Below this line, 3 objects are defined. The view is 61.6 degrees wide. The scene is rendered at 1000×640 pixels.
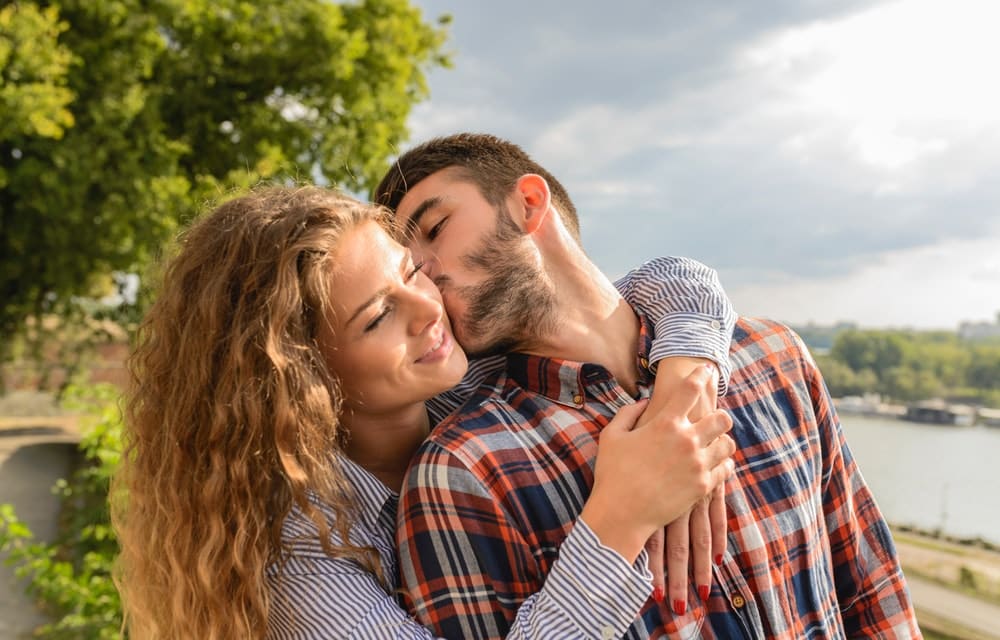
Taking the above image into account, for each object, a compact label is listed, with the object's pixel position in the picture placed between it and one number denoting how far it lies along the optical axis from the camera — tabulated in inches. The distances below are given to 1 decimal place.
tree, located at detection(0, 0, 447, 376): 441.1
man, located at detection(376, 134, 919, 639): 61.6
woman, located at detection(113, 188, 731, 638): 64.9
